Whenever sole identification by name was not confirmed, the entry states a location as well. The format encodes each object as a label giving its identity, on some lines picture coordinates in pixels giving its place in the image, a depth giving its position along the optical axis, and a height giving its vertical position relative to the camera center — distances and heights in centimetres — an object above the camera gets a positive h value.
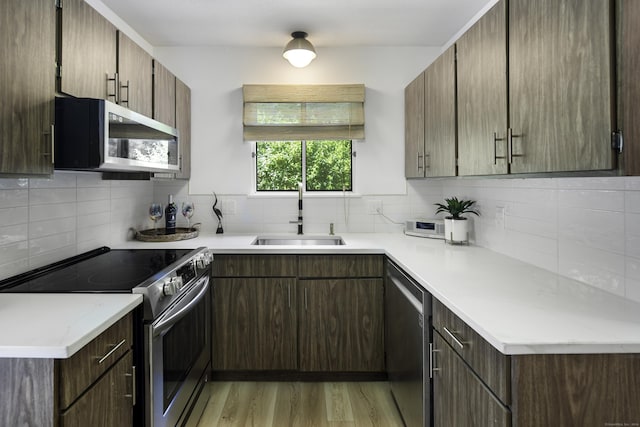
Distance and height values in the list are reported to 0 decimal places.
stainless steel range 158 -40
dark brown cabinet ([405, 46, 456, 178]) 225 +59
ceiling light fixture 289 +118
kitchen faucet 316 +4
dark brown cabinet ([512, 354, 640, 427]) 103 -45
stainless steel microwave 157 +33
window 334 +41
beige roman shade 314 +80
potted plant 261 -6
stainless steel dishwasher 171 -64
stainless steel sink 311 -20
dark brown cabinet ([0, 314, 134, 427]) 109 -49
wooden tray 275 -13
